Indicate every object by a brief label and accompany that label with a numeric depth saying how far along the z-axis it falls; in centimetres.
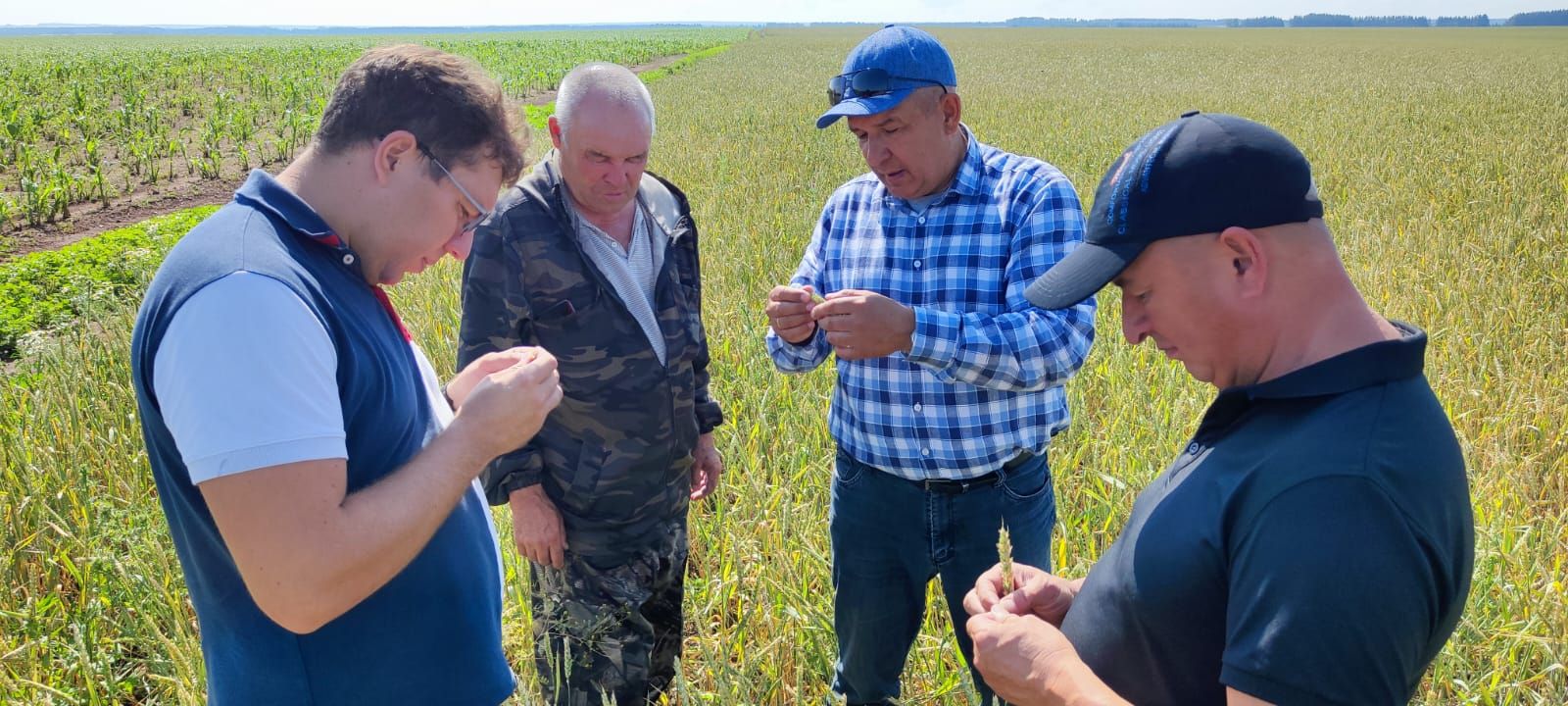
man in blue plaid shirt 212
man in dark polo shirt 91
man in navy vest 111
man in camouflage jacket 229
